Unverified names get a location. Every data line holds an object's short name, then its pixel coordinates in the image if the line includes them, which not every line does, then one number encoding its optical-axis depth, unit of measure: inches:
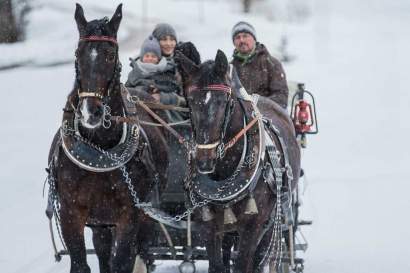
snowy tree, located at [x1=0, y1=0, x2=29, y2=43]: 2050.2
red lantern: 656.4
